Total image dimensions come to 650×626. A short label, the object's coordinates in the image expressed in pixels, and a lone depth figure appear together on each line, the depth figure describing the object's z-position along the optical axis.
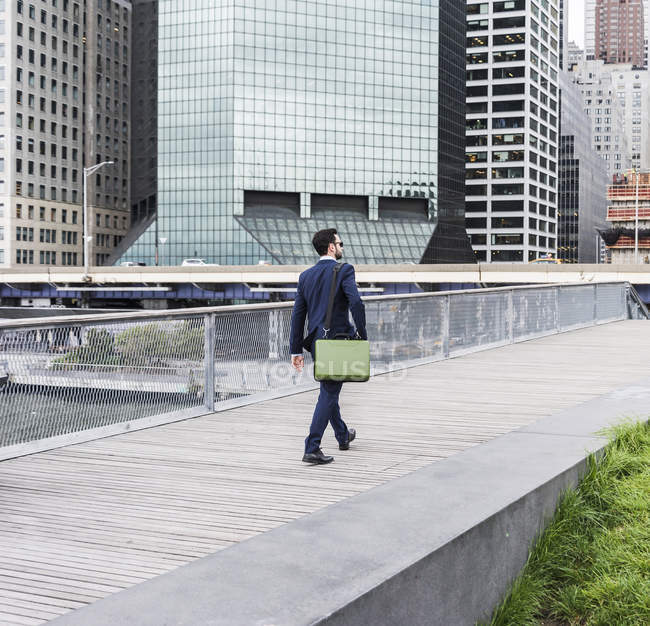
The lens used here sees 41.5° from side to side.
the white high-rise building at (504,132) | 131.50
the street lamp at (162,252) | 100.62
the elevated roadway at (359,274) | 57.72
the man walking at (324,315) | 6.79
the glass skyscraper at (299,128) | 101.19
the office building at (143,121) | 107.78
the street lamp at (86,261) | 65.93
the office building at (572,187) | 173.88
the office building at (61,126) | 116.19
